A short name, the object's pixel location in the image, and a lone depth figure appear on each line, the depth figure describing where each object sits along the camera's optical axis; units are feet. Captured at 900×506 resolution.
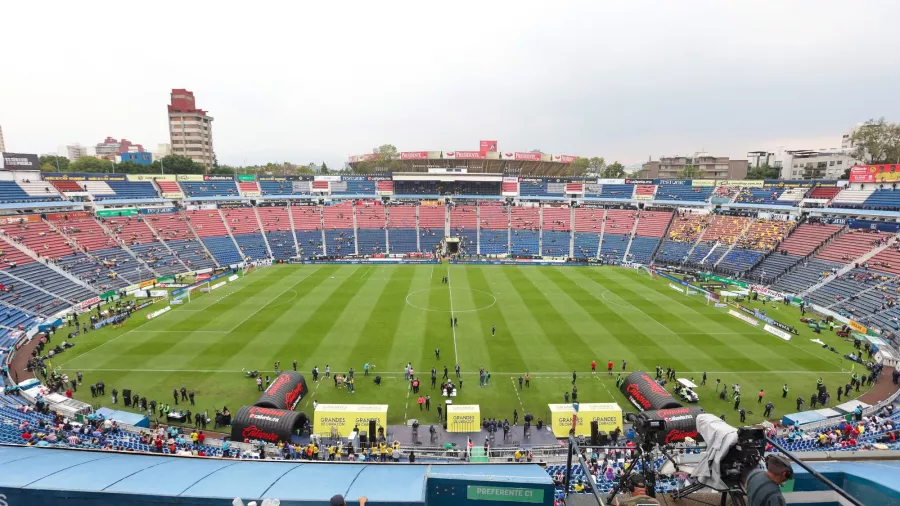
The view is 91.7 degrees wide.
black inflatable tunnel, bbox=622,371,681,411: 72.74
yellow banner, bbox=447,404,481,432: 71.61
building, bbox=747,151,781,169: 448.53
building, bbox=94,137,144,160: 625.00
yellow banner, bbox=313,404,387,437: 69.56
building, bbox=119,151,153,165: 433.69
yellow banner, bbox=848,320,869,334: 115.44
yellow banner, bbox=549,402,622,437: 70.03
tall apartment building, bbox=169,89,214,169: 409.08
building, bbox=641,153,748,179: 421.18
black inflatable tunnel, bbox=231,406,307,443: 66.49
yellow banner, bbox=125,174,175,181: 223.59
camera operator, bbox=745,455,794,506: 12.73
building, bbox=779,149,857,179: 308.75
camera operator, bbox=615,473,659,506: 16.82
